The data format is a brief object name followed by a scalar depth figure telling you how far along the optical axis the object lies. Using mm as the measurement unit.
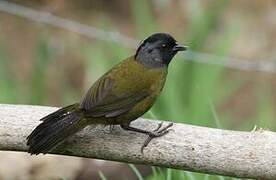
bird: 6937
